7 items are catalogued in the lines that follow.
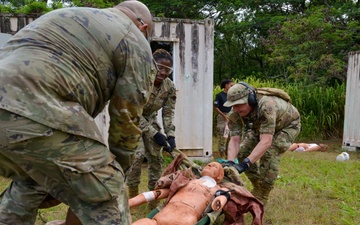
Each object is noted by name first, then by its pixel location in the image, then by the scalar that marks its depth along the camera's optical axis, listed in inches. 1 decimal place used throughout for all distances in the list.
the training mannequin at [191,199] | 122.5
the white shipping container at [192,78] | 265.3
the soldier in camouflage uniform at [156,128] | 160.2
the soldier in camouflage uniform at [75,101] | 70.4
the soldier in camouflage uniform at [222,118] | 305.1
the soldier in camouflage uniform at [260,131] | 152.3
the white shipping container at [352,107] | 365.1
